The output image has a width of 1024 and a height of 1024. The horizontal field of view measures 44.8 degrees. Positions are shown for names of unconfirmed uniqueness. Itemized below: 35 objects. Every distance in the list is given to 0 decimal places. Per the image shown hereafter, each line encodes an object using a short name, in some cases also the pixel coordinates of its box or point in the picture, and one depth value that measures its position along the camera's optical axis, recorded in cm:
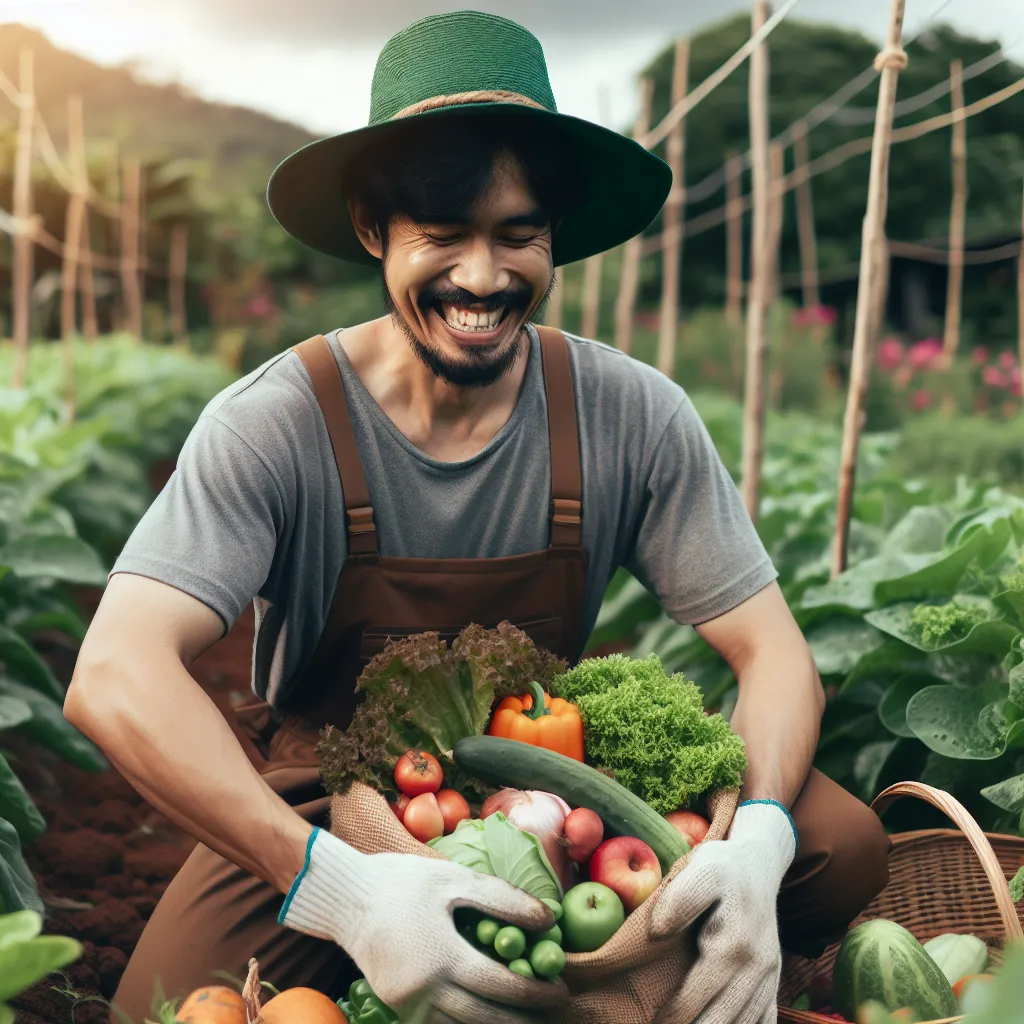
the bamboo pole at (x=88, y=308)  1056
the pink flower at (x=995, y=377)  887
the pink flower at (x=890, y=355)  1265
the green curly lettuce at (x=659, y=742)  242
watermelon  234
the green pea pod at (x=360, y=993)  221
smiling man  217
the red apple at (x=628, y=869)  214
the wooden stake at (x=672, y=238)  774
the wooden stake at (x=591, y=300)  1033
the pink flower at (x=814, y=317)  1400
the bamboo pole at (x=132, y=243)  1292
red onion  218
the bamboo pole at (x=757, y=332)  492
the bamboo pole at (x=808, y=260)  1308
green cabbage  209
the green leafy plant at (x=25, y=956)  139
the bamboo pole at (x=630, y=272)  891
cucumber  226
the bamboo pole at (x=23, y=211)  784
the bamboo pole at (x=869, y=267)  386
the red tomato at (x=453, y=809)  231
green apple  207
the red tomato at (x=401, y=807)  231
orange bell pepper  242
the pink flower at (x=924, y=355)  1223
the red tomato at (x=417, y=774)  232
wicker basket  282
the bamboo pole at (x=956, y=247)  1009
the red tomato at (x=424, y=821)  226
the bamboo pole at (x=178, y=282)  1555
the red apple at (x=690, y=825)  242
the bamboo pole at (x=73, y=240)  865
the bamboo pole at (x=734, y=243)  1148
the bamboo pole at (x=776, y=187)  831
